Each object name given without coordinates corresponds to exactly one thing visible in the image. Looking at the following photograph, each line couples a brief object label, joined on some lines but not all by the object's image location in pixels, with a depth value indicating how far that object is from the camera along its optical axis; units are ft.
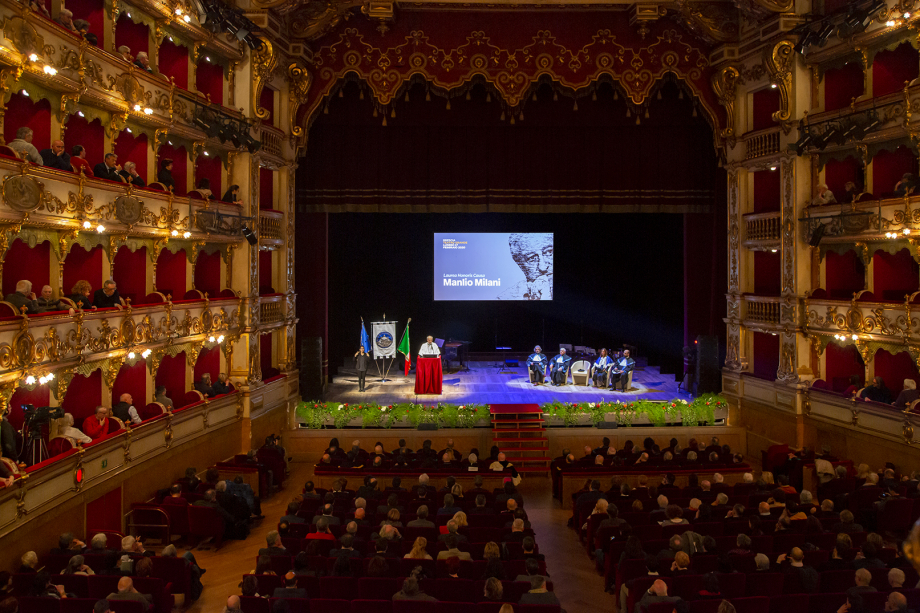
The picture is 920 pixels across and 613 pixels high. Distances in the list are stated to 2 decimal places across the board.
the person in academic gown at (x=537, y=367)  74.18
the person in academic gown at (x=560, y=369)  73.72
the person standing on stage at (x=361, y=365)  71.38
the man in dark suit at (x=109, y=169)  40.98
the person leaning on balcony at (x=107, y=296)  41.14
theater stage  67.10
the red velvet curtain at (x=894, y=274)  53.93
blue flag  74.18
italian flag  75.05
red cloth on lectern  68.18
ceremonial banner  75.97
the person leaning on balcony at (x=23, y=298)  34.09
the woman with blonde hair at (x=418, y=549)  28.25
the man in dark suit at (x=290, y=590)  25.52
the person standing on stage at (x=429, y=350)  69.21
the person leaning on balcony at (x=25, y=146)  33.73
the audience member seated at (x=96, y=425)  39.70
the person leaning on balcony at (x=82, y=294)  38.81
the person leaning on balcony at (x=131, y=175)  43.57
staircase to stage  57.00
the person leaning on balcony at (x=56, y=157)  36.40
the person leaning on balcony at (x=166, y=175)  49.26
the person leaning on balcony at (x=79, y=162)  38.60
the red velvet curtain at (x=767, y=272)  63.93
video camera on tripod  34.04
